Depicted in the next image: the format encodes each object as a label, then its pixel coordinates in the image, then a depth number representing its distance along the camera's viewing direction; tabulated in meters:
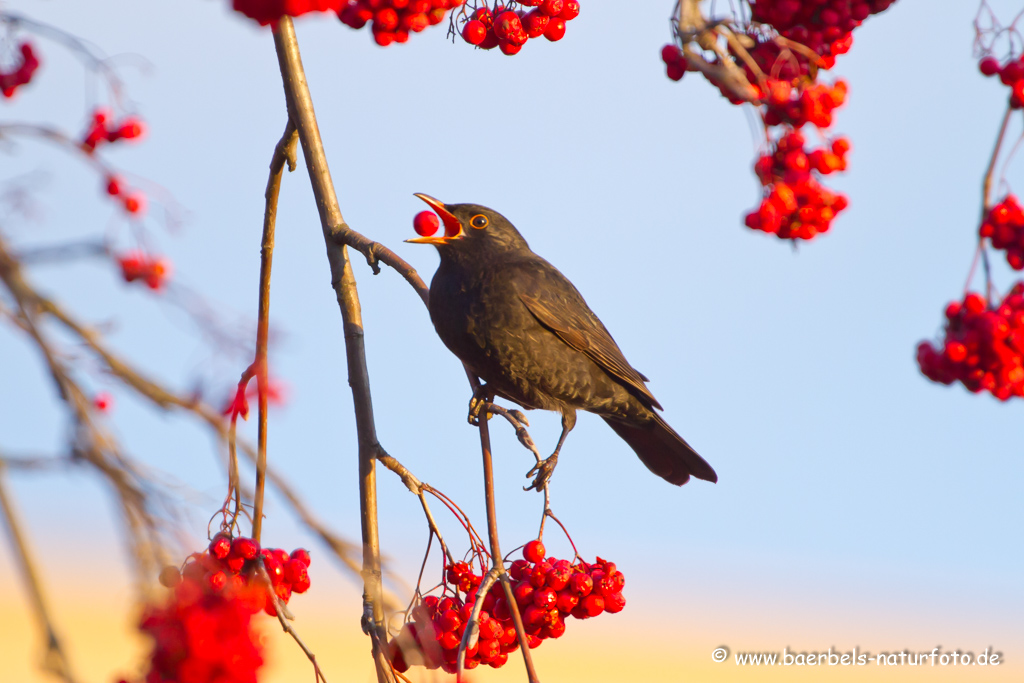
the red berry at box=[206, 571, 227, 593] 4.46
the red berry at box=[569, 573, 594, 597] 6.37
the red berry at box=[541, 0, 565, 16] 6.40
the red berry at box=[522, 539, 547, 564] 6.48
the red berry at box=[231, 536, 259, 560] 4.93
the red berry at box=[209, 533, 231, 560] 4.93
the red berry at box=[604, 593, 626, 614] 6.48
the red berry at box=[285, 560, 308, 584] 5.41
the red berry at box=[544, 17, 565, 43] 6.50
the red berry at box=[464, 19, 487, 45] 6.38
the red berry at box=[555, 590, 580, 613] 6.32
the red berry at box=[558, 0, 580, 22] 6.50
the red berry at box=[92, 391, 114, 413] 7.63
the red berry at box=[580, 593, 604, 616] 6.42
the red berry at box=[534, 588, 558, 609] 6.22
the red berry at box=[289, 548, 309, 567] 5.52
